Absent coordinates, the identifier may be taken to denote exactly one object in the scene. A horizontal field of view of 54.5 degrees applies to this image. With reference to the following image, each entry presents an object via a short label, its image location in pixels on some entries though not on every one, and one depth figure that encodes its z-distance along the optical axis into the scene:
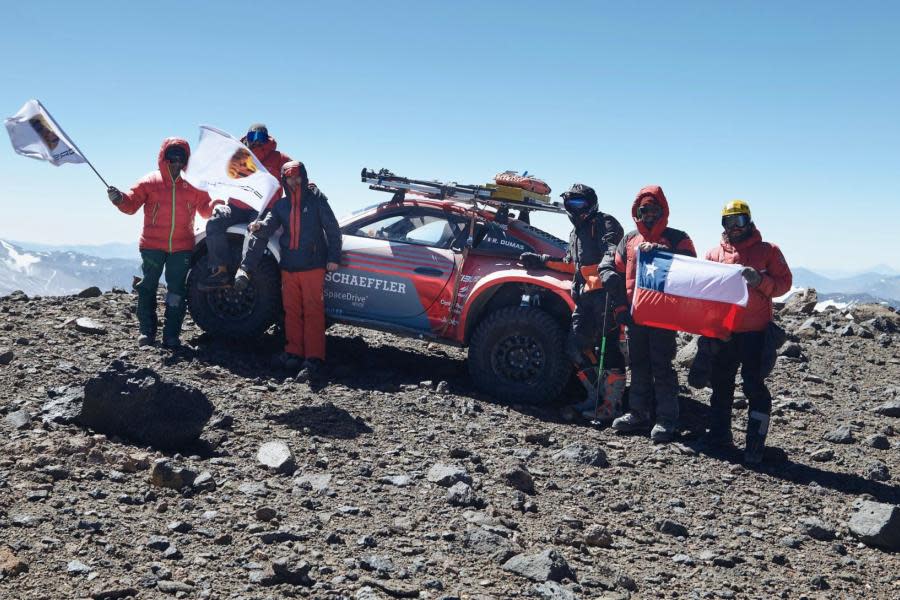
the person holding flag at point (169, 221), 8.54
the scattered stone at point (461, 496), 5.36
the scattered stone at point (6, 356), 7.80
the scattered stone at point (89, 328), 9.32
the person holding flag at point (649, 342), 7.01
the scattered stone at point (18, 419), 6.15
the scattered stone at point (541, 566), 4.38
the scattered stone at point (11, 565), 4.07
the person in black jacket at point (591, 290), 7.44
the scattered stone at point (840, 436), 7.43
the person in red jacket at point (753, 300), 6.47
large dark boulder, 5.98
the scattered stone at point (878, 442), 7.32
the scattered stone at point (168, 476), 5.24
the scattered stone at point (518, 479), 5.79
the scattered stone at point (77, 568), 4.13
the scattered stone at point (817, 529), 5.38
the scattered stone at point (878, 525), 5.24
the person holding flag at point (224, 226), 8.64
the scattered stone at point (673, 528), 5.30
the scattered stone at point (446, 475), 5.68
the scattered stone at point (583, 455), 6.42
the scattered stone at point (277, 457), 5.73
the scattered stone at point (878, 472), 6.52
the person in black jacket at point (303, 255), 8.27
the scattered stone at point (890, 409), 8.29
